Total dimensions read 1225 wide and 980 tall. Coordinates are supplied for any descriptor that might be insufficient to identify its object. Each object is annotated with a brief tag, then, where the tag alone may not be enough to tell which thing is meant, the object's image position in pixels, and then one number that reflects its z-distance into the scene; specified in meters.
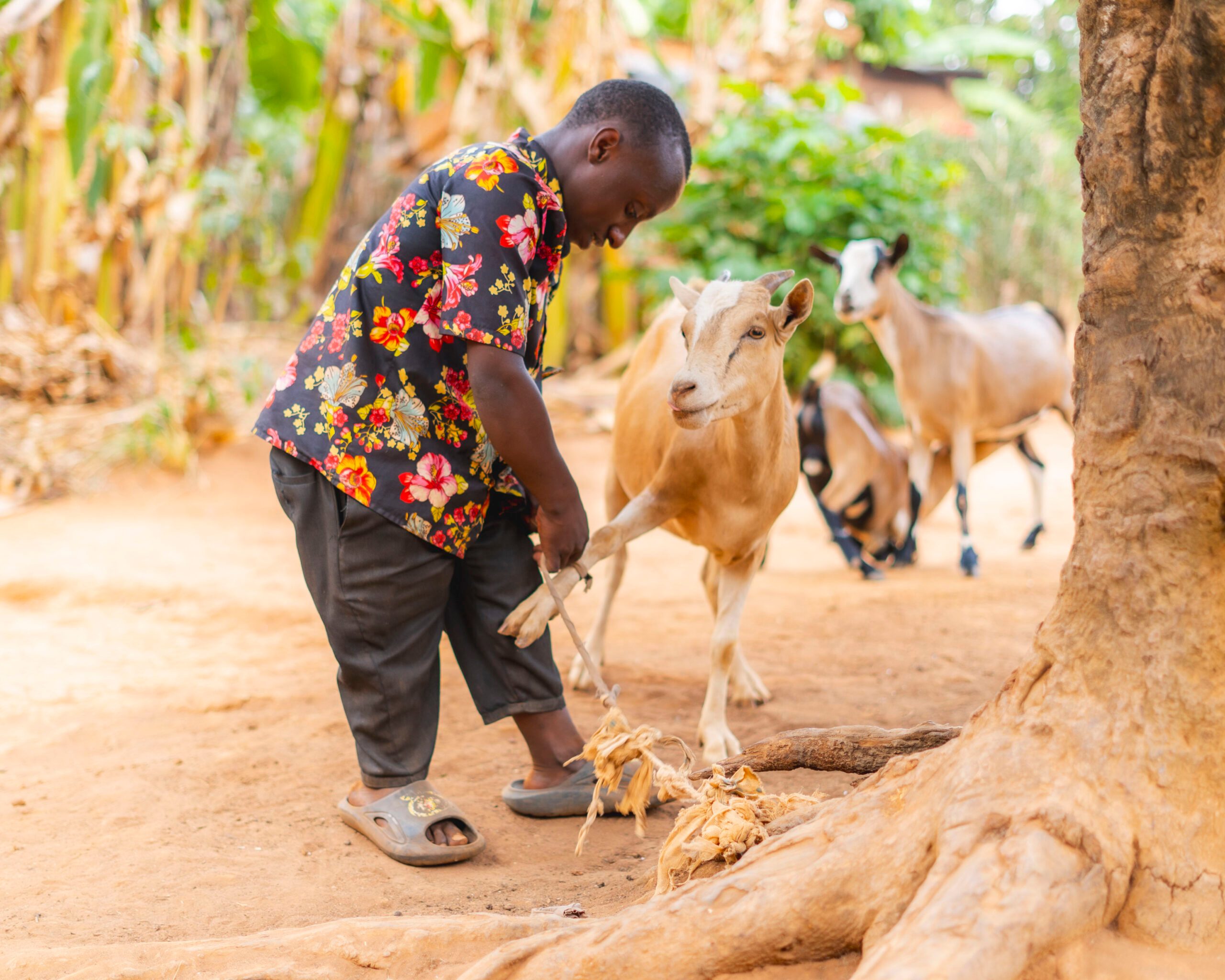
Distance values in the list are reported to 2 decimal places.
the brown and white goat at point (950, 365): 6.70
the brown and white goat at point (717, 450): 3.01
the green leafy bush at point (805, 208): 9.36
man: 2.43
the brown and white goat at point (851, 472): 7.16
